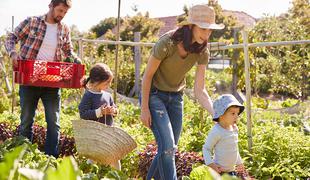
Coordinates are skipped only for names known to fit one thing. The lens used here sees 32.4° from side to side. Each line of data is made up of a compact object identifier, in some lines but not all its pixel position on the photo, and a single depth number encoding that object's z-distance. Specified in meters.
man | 4.61
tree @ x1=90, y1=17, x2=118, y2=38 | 38.56
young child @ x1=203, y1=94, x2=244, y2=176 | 3.54
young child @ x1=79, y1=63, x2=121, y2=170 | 4.22
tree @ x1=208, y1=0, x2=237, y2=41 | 27.31
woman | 3.26
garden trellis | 5.07
